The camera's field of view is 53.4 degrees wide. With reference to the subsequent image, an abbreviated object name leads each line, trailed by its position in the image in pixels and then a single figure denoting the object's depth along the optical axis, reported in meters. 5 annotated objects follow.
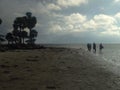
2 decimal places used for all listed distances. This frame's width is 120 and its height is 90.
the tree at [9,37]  42.93
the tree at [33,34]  44.57
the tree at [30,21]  44.87
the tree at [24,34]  42.64
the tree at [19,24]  43.46
